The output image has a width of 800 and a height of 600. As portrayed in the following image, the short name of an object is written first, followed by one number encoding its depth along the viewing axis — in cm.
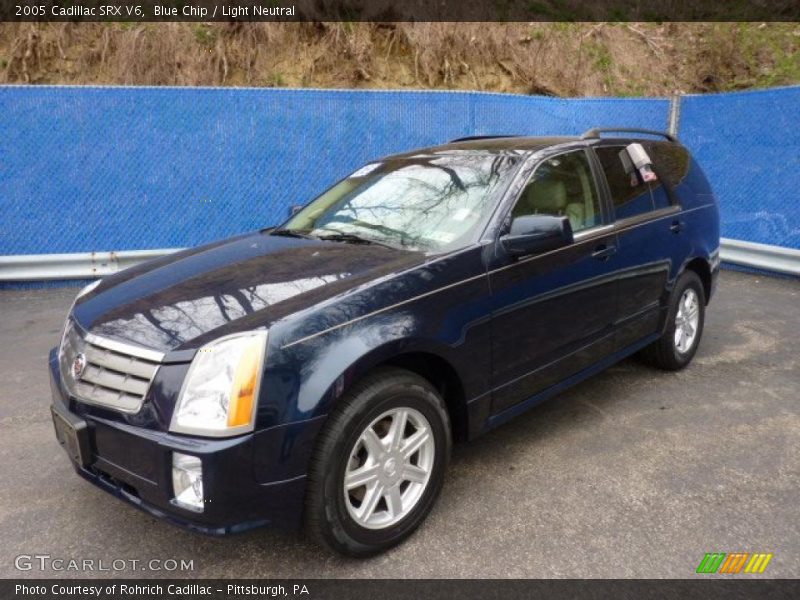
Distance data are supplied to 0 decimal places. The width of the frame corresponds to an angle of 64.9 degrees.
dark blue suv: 232
